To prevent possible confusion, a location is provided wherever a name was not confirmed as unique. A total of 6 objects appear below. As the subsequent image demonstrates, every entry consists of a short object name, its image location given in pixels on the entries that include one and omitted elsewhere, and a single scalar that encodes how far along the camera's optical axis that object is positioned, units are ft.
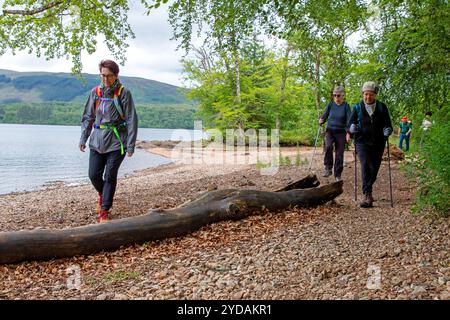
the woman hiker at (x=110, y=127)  21.70
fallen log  16.11
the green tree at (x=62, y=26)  38.93
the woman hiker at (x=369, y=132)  26.73
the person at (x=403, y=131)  65.31
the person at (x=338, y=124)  34.47
